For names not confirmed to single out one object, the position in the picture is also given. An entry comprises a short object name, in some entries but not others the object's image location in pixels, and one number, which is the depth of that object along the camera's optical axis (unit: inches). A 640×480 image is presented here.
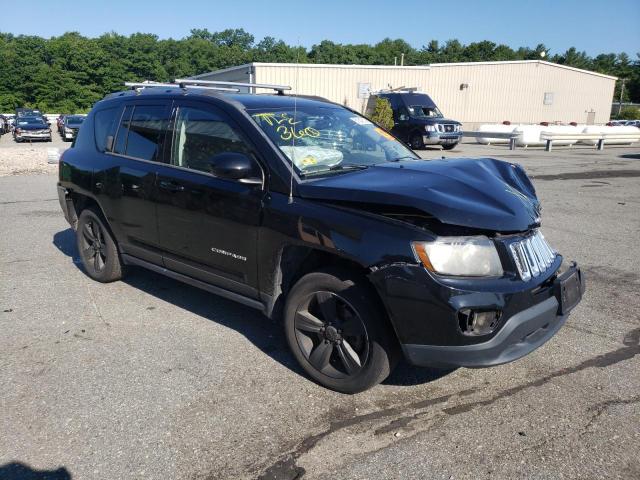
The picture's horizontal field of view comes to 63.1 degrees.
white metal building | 1275.8
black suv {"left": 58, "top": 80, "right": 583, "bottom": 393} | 110.6
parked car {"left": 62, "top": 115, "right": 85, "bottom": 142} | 1199.6
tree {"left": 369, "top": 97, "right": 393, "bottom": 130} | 938.1
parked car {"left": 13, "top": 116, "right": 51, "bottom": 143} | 1195.3
